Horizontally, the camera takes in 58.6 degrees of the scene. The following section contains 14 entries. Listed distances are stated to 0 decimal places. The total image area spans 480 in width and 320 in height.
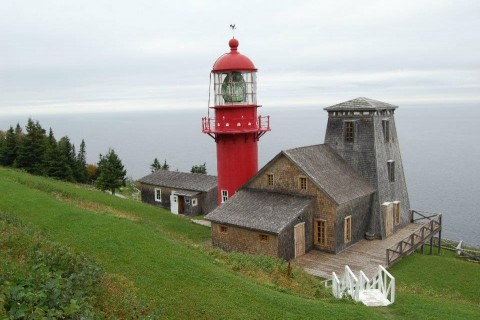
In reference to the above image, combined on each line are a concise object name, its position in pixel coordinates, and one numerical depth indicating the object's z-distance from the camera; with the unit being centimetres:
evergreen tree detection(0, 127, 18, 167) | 3909
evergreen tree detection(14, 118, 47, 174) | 3853
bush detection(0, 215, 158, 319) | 629
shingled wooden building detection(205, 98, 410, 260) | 2075
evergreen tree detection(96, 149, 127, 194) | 4162
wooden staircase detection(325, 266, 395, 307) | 1245
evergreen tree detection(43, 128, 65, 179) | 3866
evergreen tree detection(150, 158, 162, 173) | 5146
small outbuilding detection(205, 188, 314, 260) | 2000
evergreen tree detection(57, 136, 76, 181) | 3962
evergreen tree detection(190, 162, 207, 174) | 5029
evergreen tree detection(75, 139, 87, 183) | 4569
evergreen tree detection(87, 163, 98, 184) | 5166
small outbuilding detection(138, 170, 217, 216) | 3388
